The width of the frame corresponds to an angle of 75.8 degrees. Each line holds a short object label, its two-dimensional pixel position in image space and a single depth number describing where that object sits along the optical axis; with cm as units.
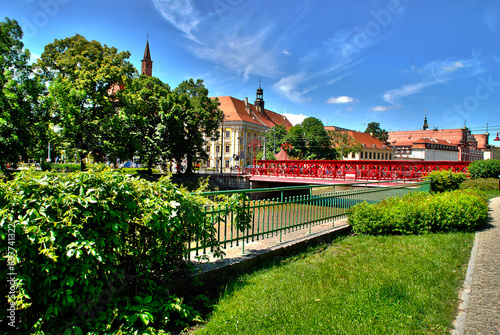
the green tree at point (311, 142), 6512
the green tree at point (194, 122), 3633
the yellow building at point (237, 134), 7438
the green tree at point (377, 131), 11125
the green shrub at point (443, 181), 1811
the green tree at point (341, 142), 7031
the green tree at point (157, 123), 3388
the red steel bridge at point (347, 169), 2416
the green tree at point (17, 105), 2100
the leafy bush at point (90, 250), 286
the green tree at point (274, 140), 6394
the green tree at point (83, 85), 2544
